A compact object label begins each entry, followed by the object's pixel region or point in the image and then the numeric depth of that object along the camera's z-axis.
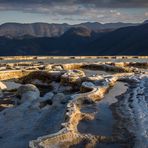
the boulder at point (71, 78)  22.53
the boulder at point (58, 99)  15.49
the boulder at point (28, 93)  16.88
